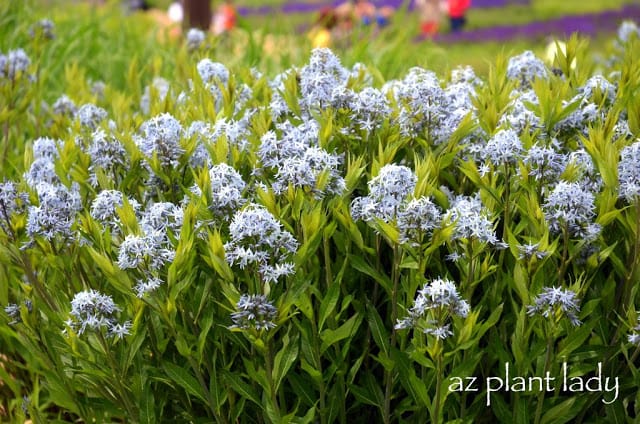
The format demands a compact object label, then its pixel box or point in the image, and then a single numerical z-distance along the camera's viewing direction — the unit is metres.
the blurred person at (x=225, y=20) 13.10
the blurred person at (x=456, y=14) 18.73
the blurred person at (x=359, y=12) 10.77
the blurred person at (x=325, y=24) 10.08
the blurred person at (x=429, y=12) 17.36
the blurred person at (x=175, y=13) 15.01
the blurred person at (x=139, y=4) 21.01
